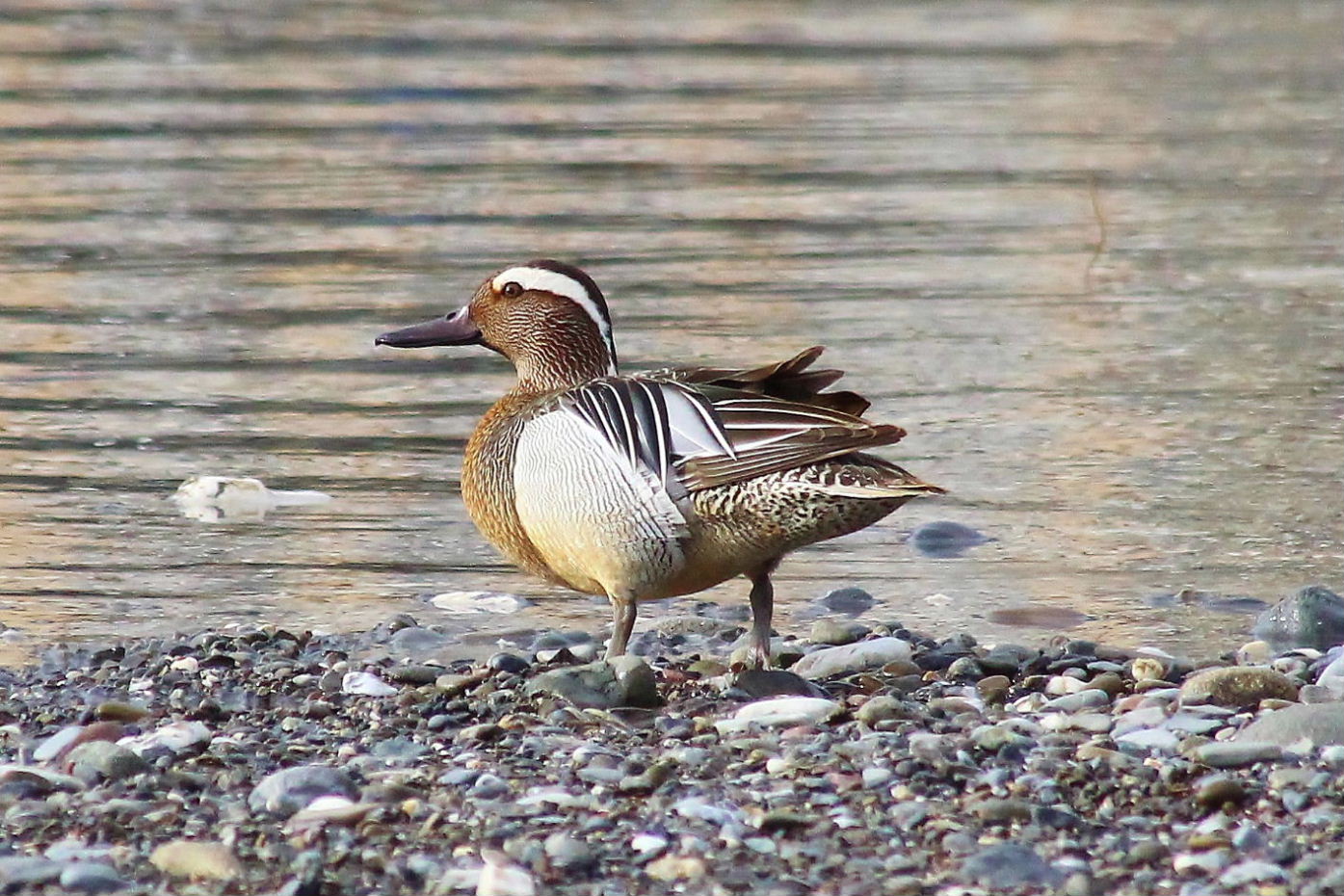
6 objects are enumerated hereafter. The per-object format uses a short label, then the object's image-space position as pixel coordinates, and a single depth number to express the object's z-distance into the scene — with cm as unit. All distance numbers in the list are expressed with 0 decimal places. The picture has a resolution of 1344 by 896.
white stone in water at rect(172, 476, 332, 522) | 1766
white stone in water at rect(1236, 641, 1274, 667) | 1337
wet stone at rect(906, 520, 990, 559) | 1655
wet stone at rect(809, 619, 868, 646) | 1384
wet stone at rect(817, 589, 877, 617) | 1500
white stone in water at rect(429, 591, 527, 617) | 1518
